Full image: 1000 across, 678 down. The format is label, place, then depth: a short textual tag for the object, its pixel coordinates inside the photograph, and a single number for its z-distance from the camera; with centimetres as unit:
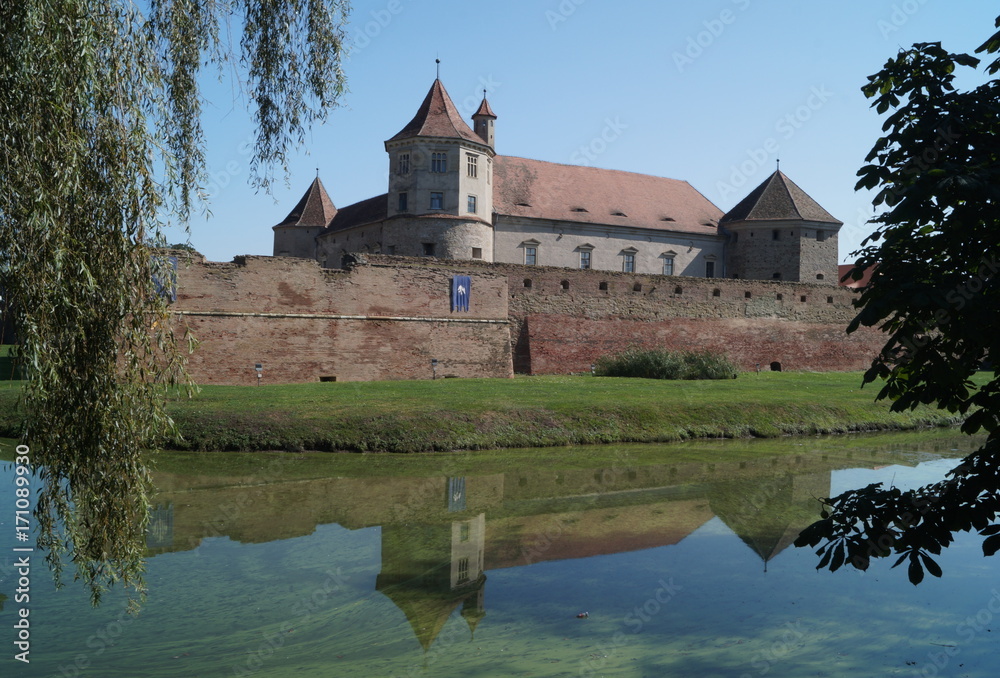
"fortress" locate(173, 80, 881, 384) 2228
